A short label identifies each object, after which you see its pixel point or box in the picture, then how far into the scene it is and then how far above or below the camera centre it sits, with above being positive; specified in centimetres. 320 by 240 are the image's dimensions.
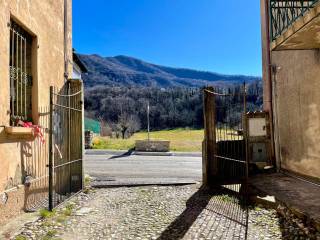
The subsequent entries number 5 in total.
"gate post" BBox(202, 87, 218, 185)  653 -15
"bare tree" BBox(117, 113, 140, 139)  3271 +91
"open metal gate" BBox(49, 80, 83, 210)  578 -20
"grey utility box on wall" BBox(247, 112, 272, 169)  802 -30
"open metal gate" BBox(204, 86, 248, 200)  651 -55
